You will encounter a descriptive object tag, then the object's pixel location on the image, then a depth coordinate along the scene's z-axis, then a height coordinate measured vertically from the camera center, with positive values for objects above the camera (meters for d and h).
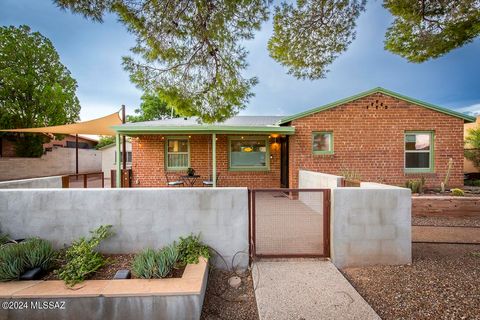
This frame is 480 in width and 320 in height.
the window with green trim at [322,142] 8.78 +0.58
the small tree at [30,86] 15.67 +5.07
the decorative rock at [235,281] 3.25 -1.80
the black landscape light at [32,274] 2.83 -1.47
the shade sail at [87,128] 9.76 +1.28
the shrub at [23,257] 2.81 -1.32
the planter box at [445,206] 6.03 -1.32
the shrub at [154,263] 2.91 -1.40
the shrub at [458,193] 7.11 -1.13
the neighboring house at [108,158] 18.64 -0.06
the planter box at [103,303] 2.47 -1.59
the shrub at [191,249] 3.31 -1.41
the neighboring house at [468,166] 12.57 -0.54
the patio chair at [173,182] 9.06 -1.02
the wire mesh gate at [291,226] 3.78 -1.57
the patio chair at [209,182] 8.96 -0.98
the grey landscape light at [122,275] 2.88 -1.50
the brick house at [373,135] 8.59 +0.83
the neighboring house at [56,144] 17.16 +1.38
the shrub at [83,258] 2.84 -1.40
